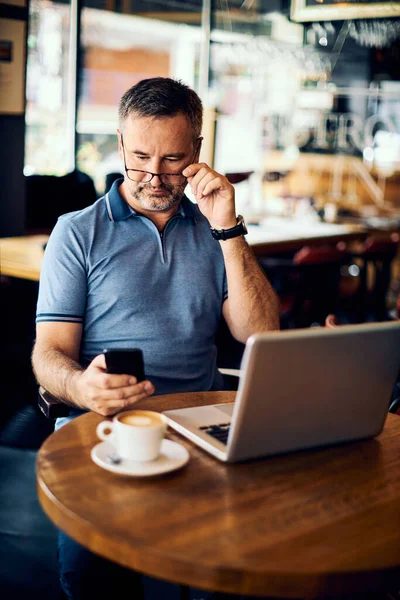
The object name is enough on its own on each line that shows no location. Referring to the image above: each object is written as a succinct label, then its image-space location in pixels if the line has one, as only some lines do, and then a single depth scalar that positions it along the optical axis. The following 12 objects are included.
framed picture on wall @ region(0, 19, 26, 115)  4.14
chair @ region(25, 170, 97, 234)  4.16
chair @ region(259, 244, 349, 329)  4.39
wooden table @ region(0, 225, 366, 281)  3.39
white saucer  1.25
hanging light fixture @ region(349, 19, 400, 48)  6.25
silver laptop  1.22
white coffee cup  1.25
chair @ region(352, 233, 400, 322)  5.07
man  1.92
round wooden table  1.04
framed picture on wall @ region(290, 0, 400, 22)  4.91
